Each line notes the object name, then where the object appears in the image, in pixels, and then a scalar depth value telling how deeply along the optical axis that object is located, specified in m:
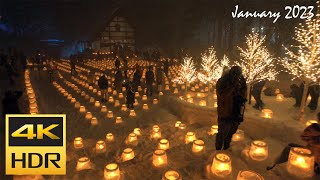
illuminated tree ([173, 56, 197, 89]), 14.51
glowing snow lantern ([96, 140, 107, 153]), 8.34
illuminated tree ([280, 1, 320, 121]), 8.44
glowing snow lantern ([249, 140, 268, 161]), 5.16
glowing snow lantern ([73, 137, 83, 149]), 8.77
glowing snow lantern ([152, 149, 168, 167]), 5.46
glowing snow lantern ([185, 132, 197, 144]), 8.06
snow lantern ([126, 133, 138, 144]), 8.67
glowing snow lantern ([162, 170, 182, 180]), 4.41
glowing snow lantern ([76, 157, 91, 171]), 6.55
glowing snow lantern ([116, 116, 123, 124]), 10.91
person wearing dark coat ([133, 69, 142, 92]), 13.56
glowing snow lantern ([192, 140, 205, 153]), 5.99
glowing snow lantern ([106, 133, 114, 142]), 9.29
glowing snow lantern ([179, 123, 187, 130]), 9.60
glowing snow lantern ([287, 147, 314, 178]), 4.27
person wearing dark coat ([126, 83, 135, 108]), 11.77
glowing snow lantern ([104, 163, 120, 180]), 5.08
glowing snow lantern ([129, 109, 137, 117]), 11.55
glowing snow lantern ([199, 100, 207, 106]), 11.73
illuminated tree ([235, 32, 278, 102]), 10.92
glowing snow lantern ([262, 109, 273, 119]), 8.95
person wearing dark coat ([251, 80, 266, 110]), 9.84
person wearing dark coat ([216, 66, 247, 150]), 4.93
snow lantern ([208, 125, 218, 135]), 8.13
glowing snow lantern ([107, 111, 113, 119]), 11.30
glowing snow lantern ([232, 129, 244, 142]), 6.95
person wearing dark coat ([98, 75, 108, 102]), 12.77
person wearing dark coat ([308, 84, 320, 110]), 9.20
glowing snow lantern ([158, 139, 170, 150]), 7.34
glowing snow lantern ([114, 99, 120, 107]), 12.85
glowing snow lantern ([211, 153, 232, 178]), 4.48
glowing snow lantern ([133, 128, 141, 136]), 9.39
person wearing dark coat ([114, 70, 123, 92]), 13.77
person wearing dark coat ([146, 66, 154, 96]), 13.39
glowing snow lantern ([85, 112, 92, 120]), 11.20
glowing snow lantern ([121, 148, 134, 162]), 7.07
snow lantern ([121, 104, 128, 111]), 12.04
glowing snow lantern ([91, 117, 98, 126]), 10.75
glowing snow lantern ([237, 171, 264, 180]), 4.05
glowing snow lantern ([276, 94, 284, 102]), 11.34
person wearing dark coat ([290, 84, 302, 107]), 9.90
